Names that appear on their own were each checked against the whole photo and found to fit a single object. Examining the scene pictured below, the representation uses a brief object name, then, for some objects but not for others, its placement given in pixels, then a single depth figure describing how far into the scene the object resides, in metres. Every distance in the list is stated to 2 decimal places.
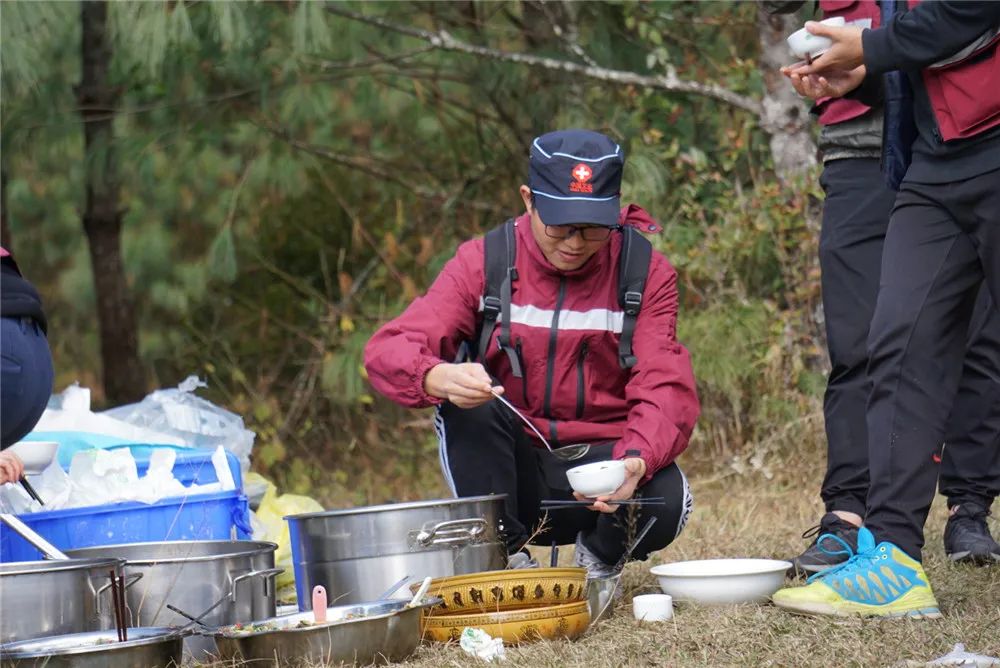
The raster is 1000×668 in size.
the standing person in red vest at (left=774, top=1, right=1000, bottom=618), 5.78
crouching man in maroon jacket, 6.91
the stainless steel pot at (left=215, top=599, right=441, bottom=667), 5.66
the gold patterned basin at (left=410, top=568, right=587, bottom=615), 6.10
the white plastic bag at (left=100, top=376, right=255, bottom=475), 9.26
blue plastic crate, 7.16
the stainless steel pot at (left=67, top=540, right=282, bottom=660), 6.36
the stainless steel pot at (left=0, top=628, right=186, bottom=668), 5.38
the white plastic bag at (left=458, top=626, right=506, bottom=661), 5.79
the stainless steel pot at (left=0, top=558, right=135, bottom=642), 5.66
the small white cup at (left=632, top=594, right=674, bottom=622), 6.36
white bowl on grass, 6.54
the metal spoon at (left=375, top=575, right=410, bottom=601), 6.28
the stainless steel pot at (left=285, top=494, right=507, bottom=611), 6.46
